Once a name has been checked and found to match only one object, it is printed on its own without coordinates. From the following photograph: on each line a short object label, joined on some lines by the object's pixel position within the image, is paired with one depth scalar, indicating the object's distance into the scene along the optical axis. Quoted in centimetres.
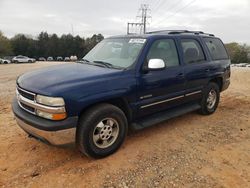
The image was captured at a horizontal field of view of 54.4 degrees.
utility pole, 5072
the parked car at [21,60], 4716
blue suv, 324
